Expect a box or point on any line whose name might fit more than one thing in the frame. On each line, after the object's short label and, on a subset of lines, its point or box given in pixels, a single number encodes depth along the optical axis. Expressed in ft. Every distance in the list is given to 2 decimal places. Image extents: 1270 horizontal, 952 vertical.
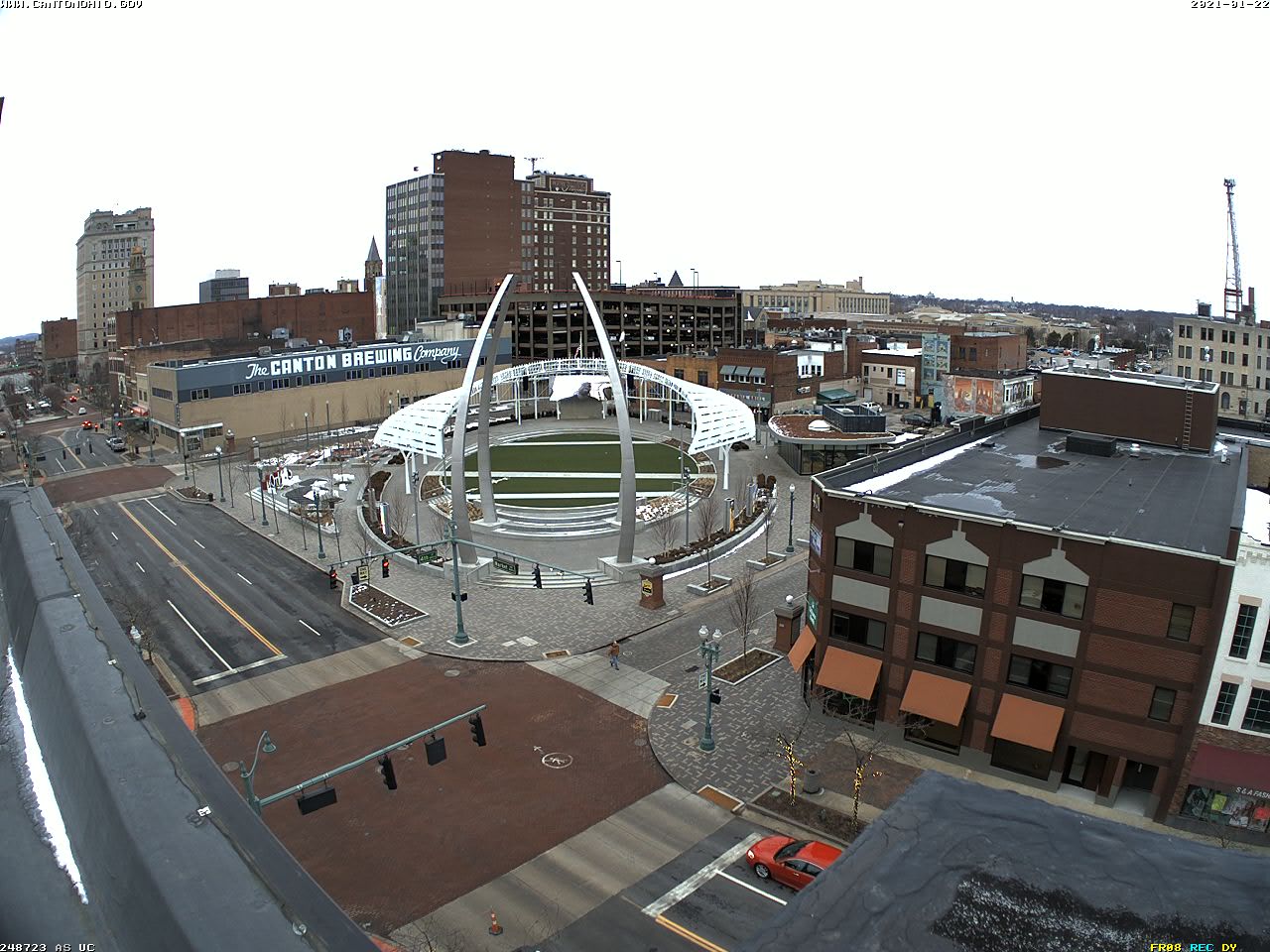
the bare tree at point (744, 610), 115.96
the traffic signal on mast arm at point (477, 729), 75.20
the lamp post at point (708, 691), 91.66
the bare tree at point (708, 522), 154.53
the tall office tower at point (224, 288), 613.52
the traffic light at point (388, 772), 66.49
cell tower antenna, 468.34
